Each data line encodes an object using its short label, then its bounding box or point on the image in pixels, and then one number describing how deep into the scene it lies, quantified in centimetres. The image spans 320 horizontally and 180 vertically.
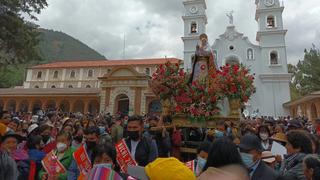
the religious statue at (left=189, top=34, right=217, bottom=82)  721
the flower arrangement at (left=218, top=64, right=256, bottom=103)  625
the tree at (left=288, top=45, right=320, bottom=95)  2972
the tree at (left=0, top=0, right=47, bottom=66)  1132
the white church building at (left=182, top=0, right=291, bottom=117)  2895
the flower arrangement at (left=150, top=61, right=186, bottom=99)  667
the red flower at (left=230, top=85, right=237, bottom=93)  625
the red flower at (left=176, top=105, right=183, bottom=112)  652
